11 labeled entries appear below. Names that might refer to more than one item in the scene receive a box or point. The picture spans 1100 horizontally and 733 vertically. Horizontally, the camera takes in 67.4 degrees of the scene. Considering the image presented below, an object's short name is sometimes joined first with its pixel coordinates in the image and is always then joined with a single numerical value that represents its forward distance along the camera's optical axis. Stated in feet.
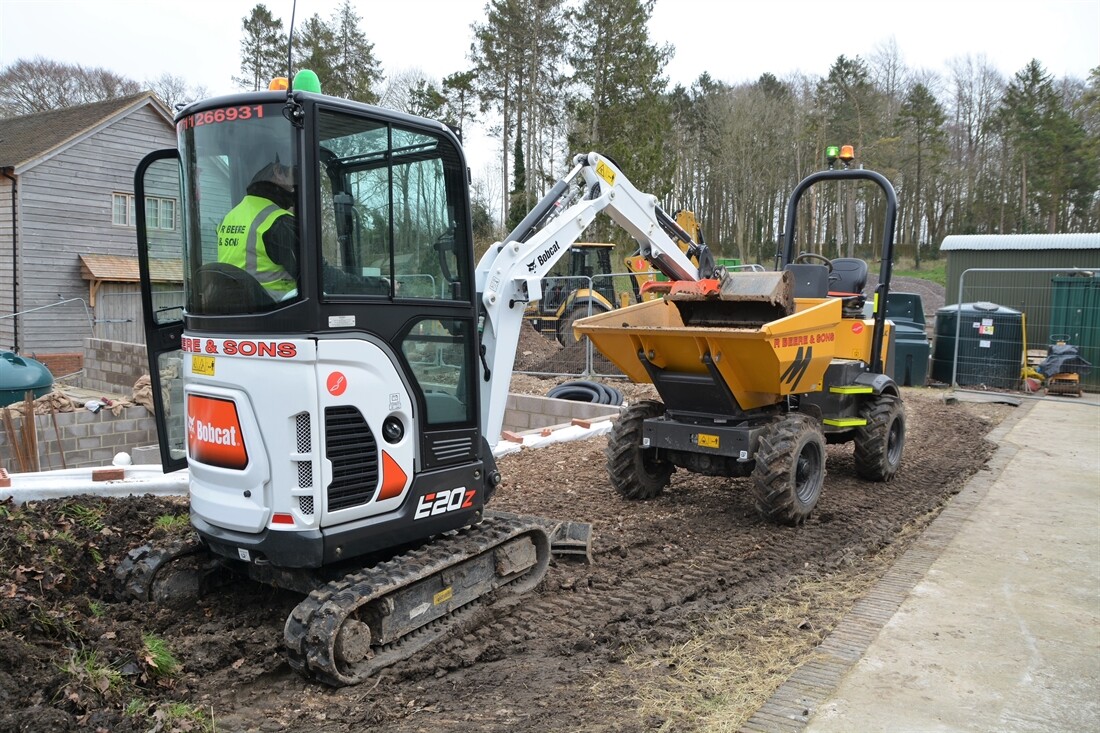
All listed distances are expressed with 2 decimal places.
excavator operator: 12.39
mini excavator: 12.38
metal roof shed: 60.27
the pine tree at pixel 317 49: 110.42
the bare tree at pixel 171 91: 129.39
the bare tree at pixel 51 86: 120.06
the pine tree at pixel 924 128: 136.05
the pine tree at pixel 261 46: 117.19
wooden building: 69.26
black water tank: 49.62
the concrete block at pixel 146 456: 36.45
